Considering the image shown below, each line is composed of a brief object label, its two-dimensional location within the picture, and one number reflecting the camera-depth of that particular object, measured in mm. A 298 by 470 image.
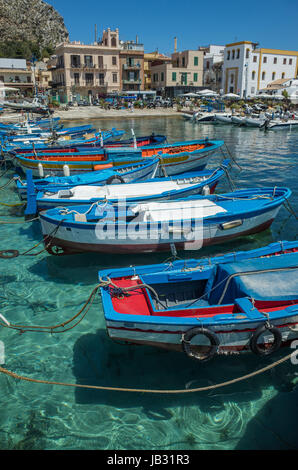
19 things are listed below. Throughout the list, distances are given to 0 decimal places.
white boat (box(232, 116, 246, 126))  45244
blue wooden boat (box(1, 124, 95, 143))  24561
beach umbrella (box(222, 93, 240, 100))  57156
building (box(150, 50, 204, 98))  67625
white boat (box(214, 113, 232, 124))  47938
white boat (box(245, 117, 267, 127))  43281
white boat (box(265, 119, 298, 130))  42066
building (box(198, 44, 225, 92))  76812
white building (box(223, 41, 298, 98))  67250
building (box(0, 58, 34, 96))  66438
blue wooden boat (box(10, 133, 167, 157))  20156
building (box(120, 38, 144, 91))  65500
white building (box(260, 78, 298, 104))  61406
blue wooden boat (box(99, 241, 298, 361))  5727
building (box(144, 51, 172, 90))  72500
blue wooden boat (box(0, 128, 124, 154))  21295
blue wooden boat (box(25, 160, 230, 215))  11664
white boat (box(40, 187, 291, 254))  9734
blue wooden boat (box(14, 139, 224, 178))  17312
